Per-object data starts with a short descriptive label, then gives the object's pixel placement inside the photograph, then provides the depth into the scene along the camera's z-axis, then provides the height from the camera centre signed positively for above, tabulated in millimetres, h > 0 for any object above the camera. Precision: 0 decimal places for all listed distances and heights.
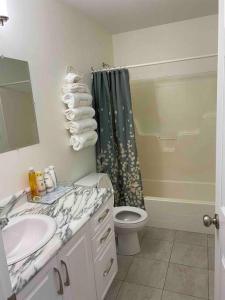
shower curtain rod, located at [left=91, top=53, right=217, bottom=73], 2244 +455
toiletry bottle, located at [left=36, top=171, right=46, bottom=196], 1640 -483
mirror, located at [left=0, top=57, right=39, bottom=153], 1462 +74
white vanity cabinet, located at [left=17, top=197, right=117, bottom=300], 1006 -822
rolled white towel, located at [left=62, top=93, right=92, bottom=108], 1941 +123
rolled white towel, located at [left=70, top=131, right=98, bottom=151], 2042 -245
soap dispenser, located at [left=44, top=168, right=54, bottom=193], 1706 -491
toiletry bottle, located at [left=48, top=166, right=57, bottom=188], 1746 -442
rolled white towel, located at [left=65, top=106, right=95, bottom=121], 1964 +2
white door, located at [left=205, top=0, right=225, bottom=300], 904 -270
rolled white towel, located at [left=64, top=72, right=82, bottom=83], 1966 +308
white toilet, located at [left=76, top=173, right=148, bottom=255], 2113 -1070
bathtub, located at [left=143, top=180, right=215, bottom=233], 2441 -1177
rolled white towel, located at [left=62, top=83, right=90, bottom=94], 1954 +221
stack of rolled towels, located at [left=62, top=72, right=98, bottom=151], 1961 +18
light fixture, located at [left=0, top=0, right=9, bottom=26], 1308 +611
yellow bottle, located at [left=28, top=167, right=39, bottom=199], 1600 -459
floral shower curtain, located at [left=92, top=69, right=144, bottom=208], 2420 -253
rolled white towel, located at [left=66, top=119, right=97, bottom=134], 2004 -114
